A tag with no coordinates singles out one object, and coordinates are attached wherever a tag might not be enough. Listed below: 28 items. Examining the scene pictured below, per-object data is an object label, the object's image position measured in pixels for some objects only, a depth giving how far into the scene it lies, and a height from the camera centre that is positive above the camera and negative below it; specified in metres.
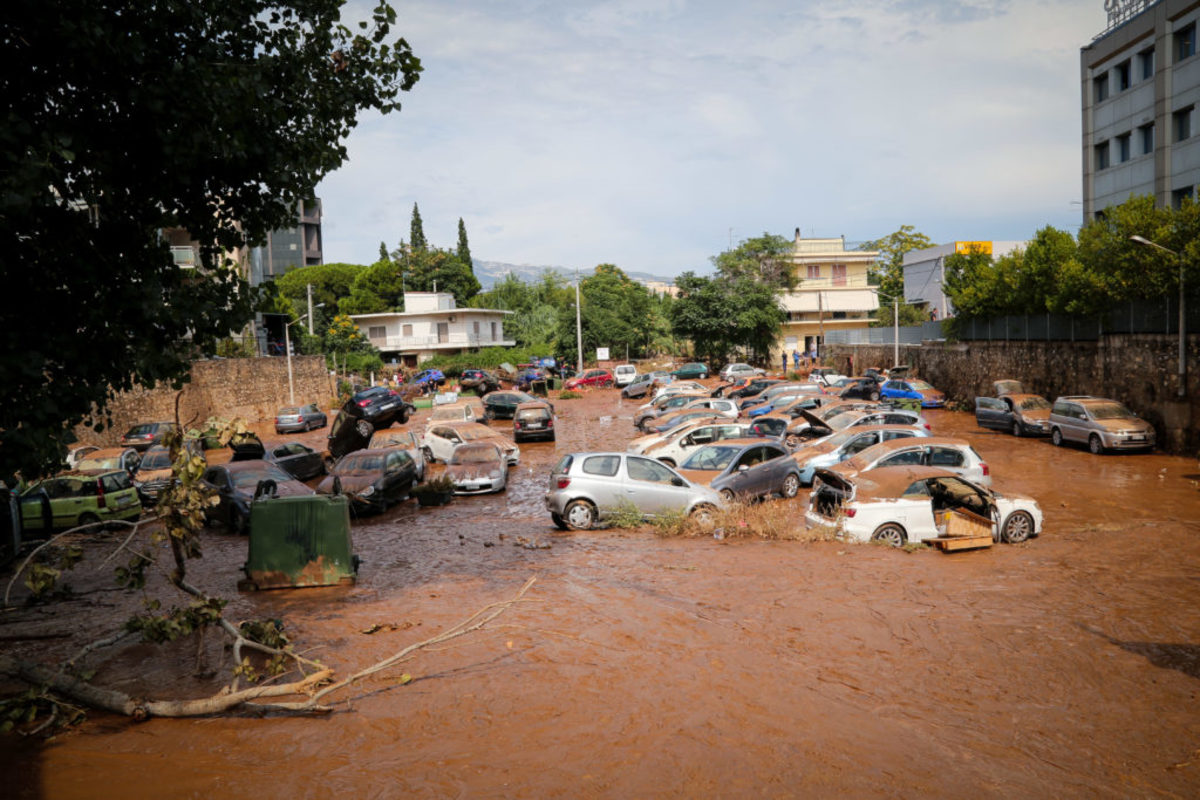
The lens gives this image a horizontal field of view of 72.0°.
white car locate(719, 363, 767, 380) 54.59 -0.76
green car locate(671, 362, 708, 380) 59.88 -0.71
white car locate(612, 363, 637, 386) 58.41 -0.74
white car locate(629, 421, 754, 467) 22.84 -2.15
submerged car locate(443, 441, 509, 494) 21.61 -2.69
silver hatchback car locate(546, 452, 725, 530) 15.90 -2.48
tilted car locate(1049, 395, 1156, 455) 24.86 -2.37
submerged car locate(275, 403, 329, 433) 40.00 -2.19
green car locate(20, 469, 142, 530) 17.09 -2.57
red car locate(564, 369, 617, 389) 58.81 -1.07
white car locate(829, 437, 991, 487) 17.14 -2.16
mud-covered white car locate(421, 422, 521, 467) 26.48 -2.27
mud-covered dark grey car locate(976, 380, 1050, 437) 29.03 -2.27
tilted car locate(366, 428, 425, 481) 23.39 -2.18
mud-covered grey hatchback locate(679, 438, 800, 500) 17.80 -2.44
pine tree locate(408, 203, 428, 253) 108.50 +18.00
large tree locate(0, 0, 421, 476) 7.43 +2.01
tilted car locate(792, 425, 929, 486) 20.03 -2.22
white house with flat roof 72.06 +3.68
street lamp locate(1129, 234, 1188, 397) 24.33 -0.13
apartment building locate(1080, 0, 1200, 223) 34.31 +10.87
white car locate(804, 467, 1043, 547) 13.90 -2.63
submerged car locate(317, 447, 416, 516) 19.55 -2.63
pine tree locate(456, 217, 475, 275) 117.25 +17.29
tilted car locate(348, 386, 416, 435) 34.00 -1.44
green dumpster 11.48 -2.38
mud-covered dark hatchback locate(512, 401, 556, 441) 32.59 -2.23
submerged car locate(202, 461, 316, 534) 17.67 -2.42
